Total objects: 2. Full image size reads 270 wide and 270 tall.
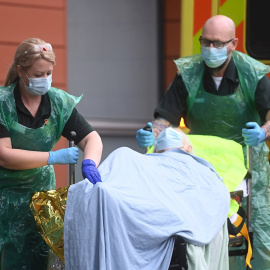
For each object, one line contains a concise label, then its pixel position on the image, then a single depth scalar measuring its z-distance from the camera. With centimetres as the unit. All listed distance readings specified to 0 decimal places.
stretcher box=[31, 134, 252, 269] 1120
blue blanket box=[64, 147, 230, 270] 1072
